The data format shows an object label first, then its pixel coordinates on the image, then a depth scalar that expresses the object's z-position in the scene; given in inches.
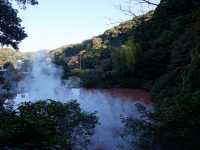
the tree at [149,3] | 183.8
